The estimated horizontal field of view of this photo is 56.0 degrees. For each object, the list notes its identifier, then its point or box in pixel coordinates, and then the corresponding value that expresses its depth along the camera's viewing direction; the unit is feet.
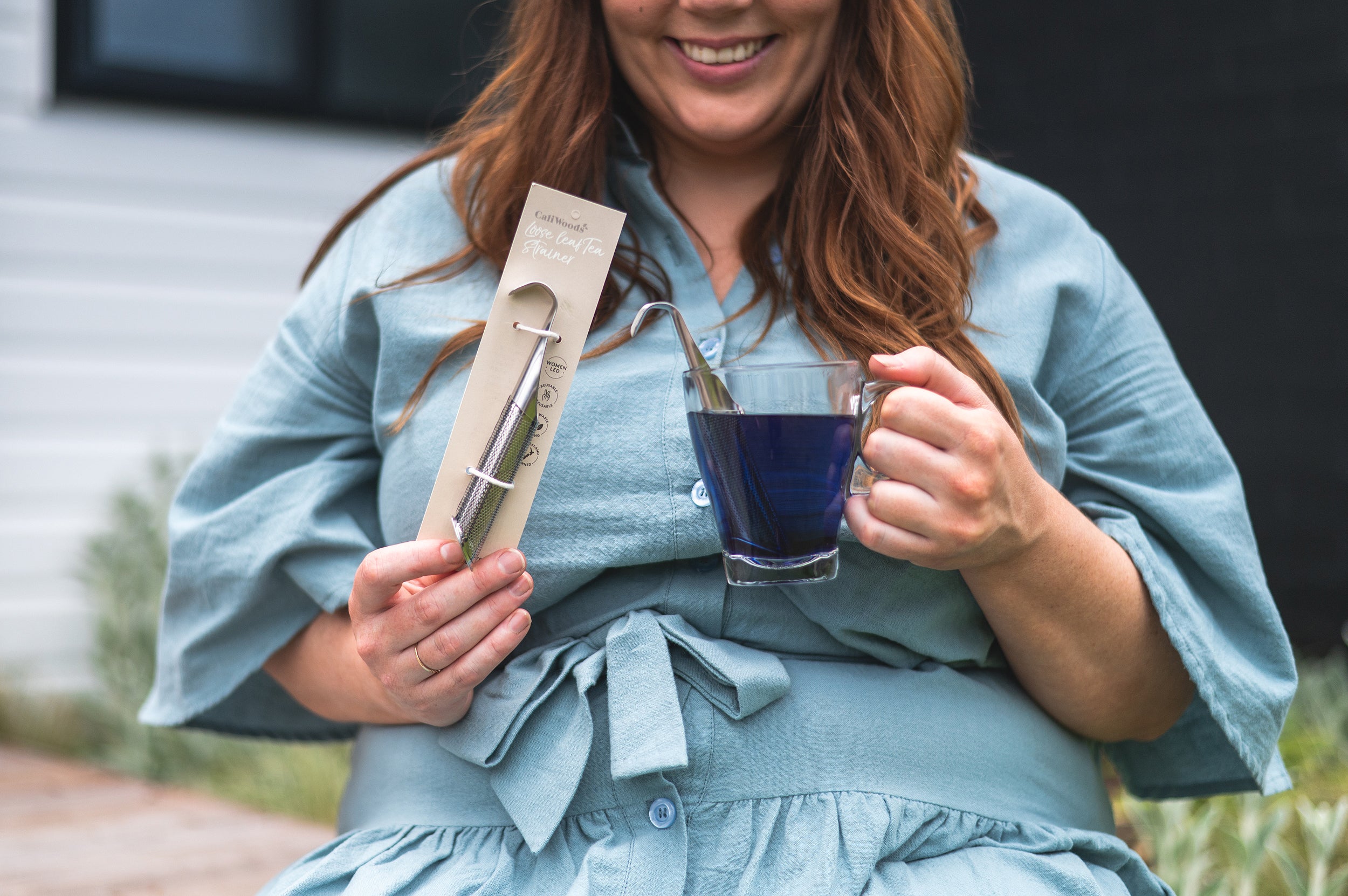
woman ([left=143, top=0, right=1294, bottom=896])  4.05
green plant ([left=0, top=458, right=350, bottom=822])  12.28
